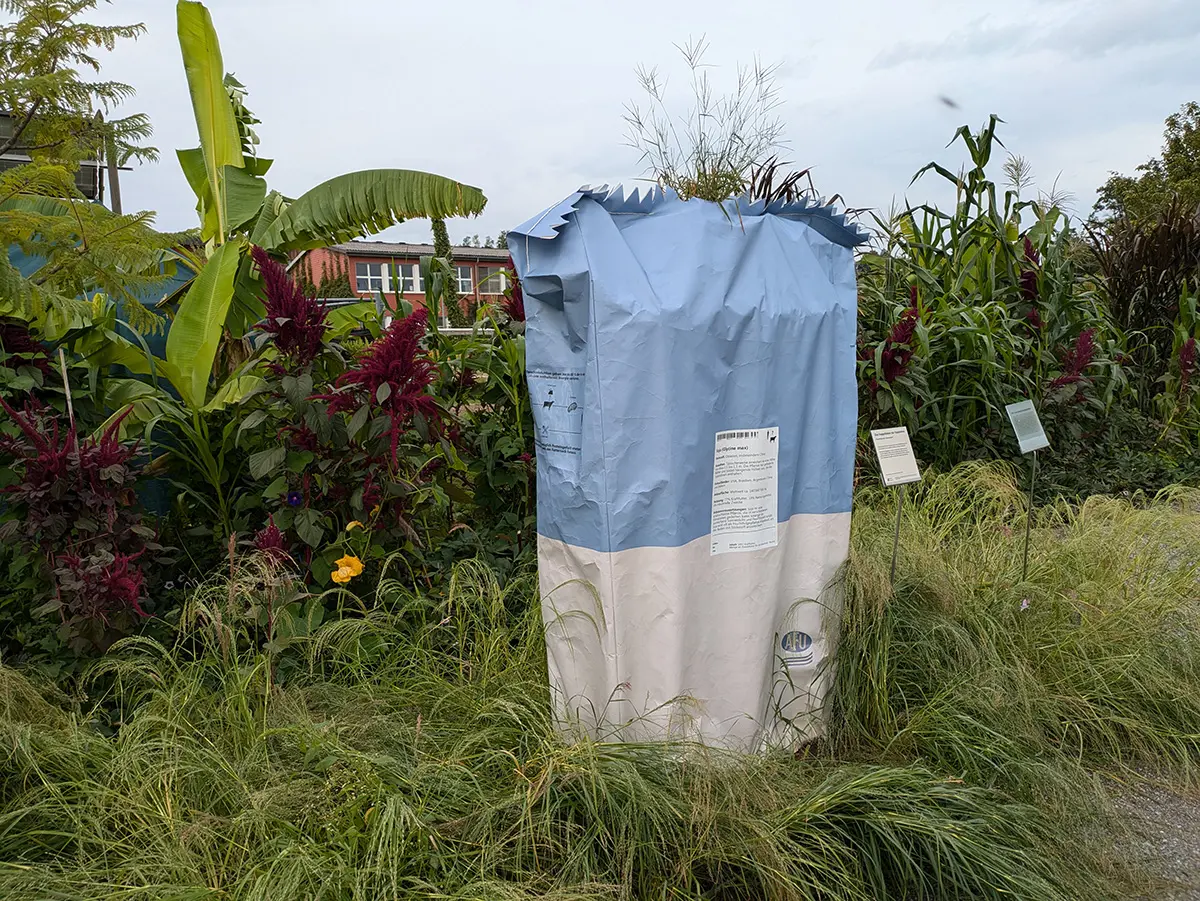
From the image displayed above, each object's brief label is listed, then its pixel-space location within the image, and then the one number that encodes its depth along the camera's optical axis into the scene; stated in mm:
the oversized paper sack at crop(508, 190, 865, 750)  2303
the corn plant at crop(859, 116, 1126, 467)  5164
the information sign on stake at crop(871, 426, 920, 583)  3105
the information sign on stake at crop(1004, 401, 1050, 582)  3654
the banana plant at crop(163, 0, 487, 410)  5309
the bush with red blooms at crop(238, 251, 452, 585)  2857
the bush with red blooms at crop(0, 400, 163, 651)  2658
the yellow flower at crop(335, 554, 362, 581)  2920
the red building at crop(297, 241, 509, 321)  35094
